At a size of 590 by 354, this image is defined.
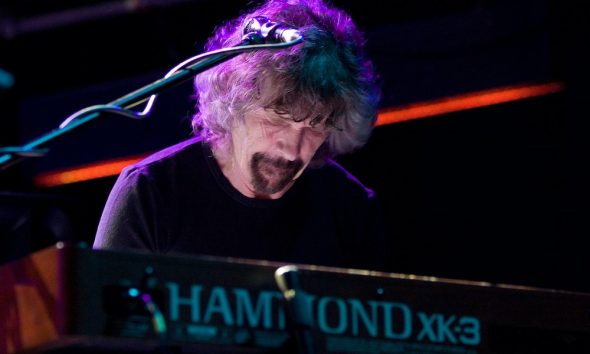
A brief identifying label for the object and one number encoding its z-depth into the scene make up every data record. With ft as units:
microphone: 12.75
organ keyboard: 11.48
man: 13.73
